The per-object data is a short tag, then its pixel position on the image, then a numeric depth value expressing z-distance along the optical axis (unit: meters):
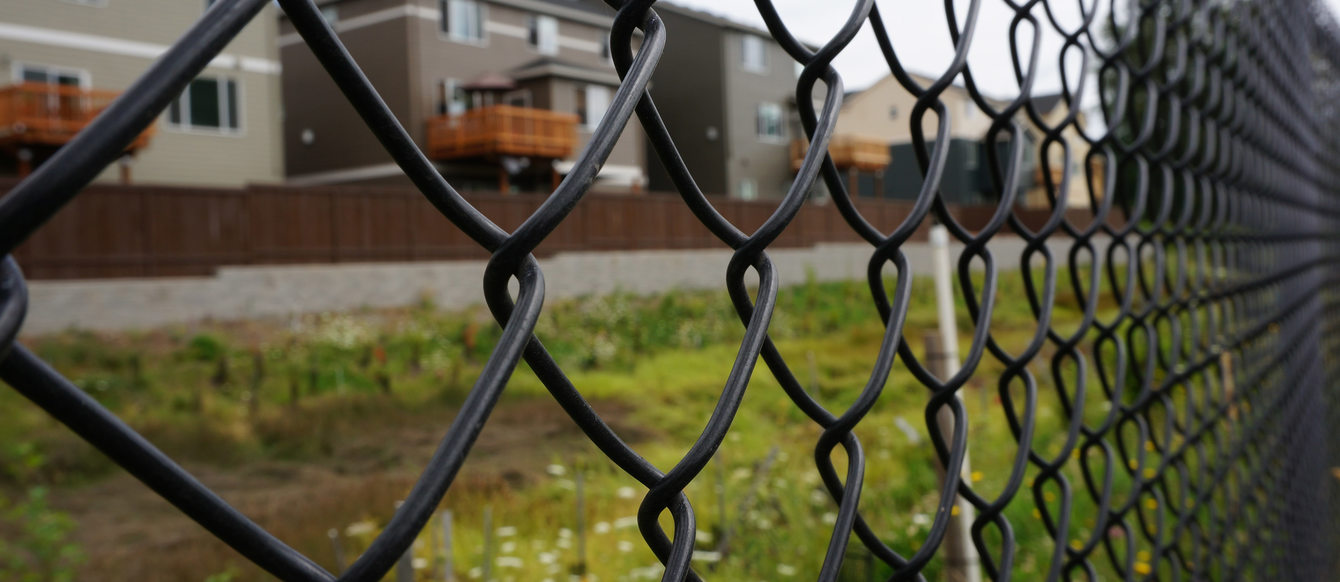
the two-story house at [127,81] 8.56
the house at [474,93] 11.03
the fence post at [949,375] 2.16
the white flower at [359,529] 3.95
